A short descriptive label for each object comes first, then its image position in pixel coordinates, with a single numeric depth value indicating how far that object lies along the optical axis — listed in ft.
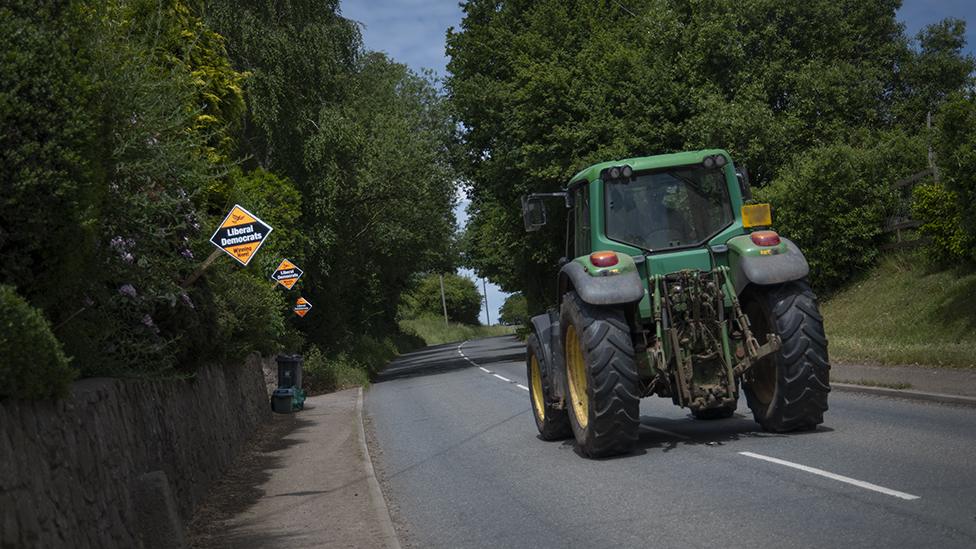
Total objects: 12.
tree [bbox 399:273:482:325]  408.67
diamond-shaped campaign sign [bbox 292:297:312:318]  104.32
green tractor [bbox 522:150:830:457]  34.78
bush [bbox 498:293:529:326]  488.44
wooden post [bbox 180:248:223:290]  44.01
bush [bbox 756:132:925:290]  90.94
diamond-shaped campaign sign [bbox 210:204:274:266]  50.26
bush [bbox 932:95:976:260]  60.34
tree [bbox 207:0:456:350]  98.02
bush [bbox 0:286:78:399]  18.86
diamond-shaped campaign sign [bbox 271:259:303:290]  89.45
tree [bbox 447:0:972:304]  108.37
